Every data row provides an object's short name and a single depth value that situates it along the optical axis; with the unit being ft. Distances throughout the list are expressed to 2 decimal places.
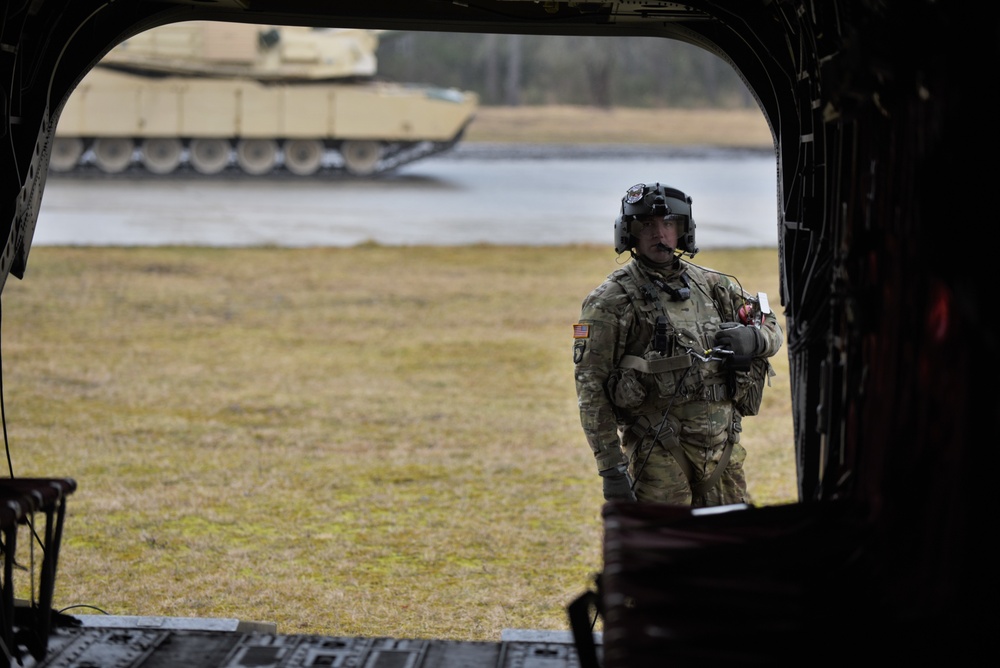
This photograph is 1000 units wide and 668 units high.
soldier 34.81
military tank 188.24
